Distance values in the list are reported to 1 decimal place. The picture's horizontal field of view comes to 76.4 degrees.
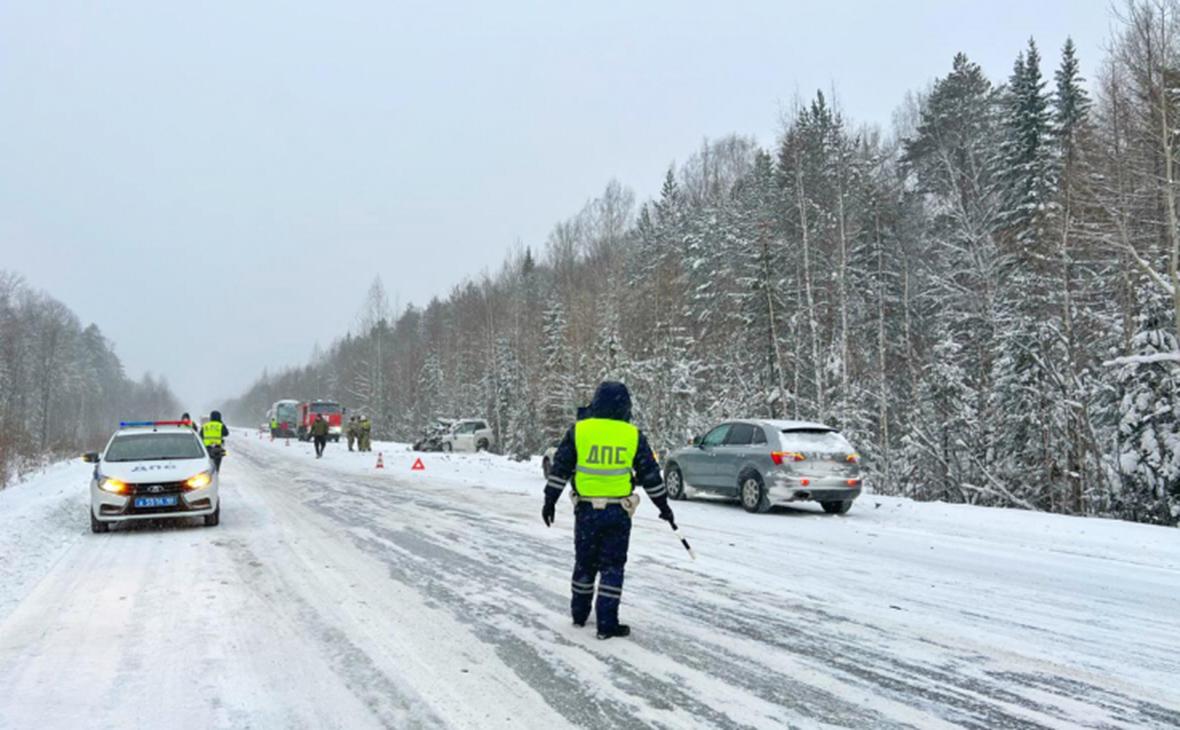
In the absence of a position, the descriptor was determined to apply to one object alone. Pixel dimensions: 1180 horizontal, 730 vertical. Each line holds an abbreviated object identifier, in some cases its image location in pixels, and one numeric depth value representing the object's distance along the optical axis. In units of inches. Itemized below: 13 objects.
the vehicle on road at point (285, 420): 2524.6
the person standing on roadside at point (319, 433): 1268.5
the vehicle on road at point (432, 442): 1603.1
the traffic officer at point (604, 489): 211.9
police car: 411.2
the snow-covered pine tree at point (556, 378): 1755.7
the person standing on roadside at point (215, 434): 716.0
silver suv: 513.0
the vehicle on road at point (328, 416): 2112.2
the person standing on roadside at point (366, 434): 1498.5
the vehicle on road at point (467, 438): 1557.6
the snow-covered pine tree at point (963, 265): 949.2
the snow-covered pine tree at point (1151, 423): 636.1
